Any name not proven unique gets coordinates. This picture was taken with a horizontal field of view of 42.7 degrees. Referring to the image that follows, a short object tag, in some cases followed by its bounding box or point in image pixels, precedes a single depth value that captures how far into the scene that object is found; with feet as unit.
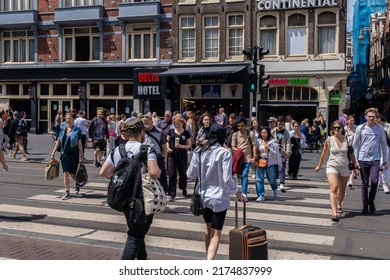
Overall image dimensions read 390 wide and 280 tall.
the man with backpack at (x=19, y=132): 57.93
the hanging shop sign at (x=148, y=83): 91.97
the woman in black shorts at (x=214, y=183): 17.80
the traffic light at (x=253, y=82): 55.01
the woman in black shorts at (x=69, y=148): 32.42
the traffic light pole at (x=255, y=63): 55.26
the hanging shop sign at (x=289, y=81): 85.10
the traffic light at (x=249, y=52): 55.16
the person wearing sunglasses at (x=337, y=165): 27.23
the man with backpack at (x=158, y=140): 28.66
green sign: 84.43
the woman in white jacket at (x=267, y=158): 33.42
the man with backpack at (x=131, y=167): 15.47
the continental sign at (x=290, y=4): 82.48
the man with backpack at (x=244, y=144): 33.17
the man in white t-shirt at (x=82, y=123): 52.40
